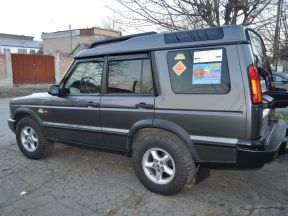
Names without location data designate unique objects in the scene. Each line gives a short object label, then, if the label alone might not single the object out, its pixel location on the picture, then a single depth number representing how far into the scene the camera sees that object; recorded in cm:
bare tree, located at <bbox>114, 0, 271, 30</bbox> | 639
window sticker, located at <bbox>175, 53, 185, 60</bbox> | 329
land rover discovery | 295
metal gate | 2125
